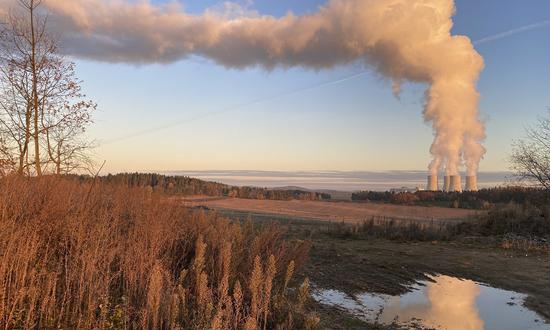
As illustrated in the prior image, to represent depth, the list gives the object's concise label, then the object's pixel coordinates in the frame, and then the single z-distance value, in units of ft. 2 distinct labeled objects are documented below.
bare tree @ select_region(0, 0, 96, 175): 53.72
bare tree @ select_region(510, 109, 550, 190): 102.06
